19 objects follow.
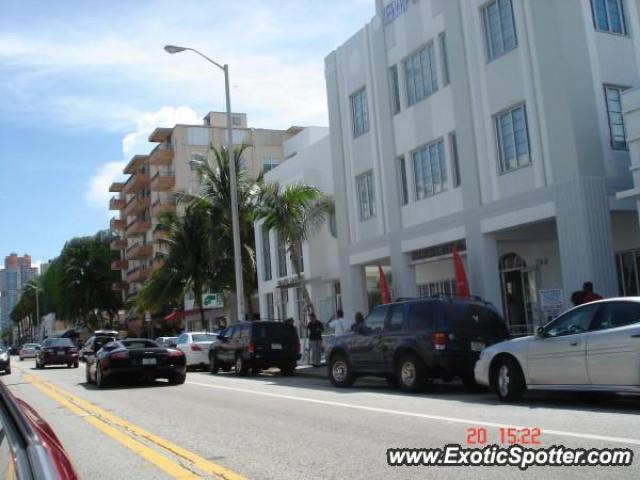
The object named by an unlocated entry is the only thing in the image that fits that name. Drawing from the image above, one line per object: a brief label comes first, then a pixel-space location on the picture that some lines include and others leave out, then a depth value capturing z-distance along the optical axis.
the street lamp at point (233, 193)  26.33
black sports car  18.53
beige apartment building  65.44
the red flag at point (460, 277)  19.17
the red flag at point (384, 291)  22.66
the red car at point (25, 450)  2.67
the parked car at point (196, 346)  26.05
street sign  28.28
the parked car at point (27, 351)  55.39
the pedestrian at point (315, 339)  23.05
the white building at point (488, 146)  17.19
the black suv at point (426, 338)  13.95
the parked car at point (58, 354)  34.88
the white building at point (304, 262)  29.77
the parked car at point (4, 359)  29.72
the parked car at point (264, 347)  21.48
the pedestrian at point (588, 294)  14.59
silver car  10.05
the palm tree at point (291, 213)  26.41
